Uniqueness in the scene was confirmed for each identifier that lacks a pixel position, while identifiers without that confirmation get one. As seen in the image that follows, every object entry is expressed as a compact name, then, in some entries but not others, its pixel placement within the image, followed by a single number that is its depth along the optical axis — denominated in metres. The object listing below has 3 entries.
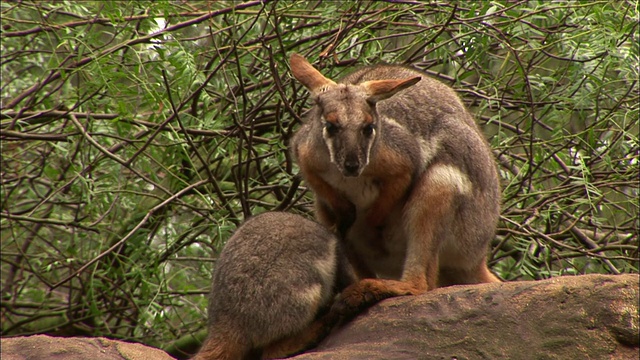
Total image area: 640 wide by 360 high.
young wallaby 10.81
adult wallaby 11.84
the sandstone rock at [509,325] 9.66
